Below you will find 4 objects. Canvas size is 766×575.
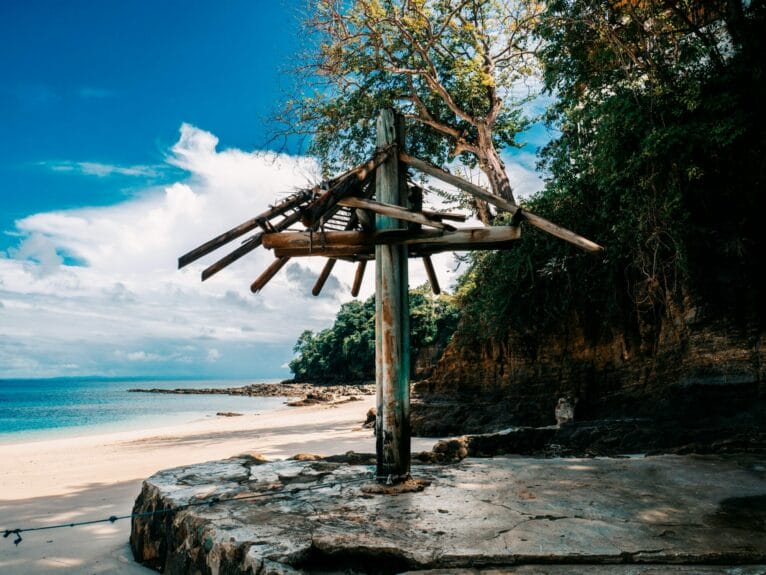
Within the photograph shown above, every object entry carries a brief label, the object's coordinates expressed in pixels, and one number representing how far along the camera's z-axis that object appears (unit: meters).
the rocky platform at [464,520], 2.88
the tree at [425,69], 13.48
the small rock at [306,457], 6.12
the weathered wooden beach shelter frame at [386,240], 4.45
